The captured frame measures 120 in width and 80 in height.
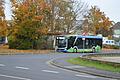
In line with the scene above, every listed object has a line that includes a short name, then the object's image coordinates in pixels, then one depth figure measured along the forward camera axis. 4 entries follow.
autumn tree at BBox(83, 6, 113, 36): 95.31
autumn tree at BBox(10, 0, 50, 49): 63.70
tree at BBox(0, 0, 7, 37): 61.48
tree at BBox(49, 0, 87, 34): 76.88
